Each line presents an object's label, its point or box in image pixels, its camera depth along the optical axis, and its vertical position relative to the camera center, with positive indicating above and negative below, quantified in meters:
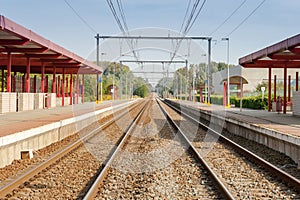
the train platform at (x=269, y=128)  11.96 -1.13
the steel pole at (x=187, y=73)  60.97 +3.44
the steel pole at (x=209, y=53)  37.44 +3.97
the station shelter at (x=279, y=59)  17.60 +2.12
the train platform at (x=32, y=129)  10.75 -1.11
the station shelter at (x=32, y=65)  19.58 +2.66
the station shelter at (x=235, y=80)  52.73 +2.15
